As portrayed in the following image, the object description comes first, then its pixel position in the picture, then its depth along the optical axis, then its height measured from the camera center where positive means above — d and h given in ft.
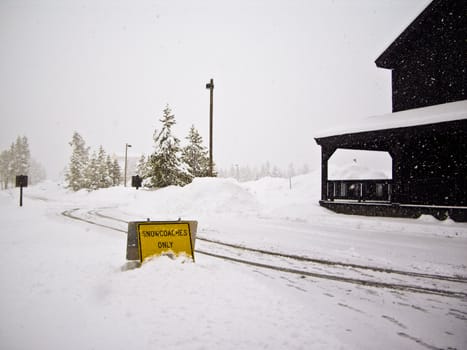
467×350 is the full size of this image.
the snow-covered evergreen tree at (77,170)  171.01 +6.48
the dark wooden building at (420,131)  42.09 +7.92
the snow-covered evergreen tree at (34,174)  372.99 +8.76
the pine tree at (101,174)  168.76 +4.38
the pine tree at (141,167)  186.86 +9.81
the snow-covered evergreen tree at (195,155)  107.55 +10.10
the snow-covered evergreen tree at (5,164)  251.87 +13.94
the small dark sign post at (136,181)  104.78 +0.38
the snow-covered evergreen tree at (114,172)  177.53 +5.75
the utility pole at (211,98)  60.35 +17.62
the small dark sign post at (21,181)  65.77 -0.15
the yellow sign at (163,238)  17.62 -3.39
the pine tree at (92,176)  168.14 +3.06
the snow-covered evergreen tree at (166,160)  92.07 +6.91
